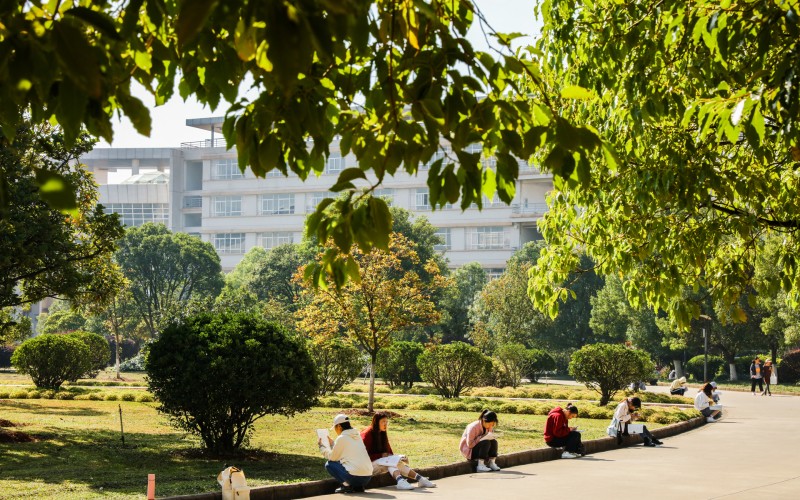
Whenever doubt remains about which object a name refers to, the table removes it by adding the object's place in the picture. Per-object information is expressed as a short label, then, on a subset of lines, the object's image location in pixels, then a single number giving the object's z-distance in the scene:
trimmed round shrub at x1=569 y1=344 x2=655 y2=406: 29.48
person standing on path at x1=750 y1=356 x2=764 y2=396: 40.94
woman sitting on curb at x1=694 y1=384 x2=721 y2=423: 25.56
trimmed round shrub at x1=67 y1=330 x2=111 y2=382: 42.31
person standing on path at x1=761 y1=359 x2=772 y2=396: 39.91
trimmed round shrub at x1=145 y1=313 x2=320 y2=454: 14.44
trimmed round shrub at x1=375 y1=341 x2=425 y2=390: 38.47
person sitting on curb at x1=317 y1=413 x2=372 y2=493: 12.27
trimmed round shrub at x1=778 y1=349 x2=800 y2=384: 53.00
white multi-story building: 93.38
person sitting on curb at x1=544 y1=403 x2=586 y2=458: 16.67
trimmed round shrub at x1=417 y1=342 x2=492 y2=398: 31.41
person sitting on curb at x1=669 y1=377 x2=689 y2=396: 35.31
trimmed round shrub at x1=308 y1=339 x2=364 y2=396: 30.70
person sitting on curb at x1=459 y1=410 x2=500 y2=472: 14.64
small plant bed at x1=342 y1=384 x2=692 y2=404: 32.62
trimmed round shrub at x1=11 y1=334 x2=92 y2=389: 31.94
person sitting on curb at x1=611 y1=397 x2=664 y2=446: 18.66
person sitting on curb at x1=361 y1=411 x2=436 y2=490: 12.91
